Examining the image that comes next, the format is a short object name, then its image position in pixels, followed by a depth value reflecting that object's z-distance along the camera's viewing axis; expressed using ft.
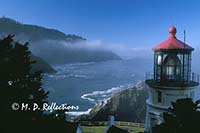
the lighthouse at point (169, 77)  36.40
